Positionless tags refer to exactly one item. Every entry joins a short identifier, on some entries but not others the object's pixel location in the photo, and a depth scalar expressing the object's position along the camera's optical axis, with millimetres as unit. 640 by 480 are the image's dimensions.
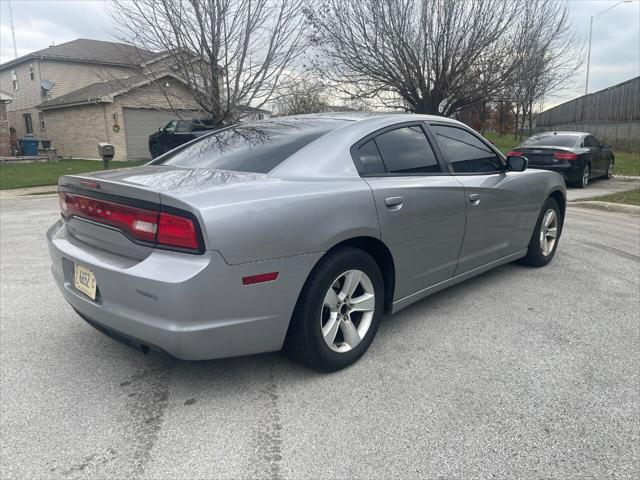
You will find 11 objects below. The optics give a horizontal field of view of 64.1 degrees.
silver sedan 2447
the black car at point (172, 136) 17969
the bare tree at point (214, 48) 10789
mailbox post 14148
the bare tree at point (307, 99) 17034
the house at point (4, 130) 21859
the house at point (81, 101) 22422
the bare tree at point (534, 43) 15539
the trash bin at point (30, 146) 23609
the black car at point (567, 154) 12164
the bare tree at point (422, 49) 14727
